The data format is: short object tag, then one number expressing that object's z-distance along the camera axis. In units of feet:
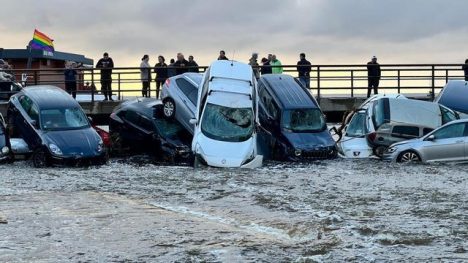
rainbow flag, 116.13
